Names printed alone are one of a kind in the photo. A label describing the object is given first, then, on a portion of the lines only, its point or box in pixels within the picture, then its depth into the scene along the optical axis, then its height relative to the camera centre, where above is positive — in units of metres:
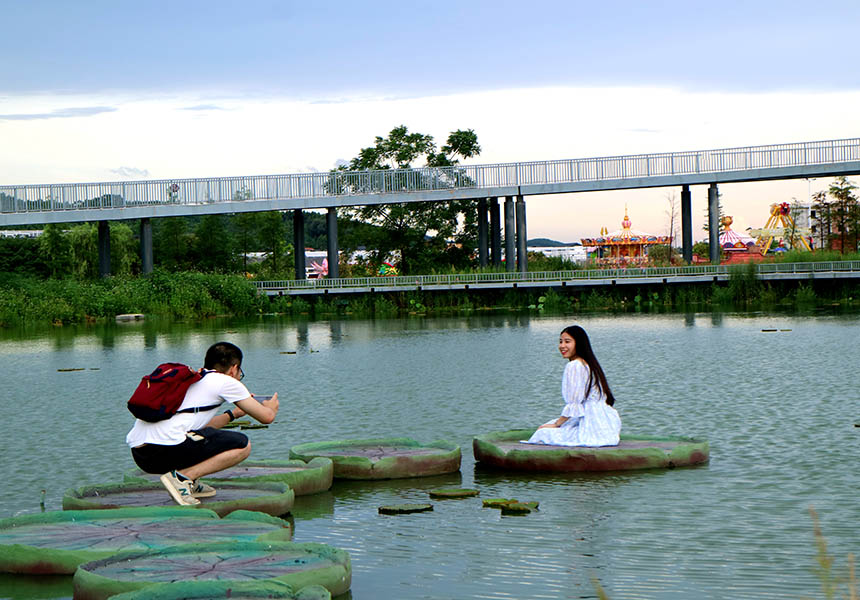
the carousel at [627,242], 83.56 +2.04
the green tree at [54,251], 59.03 +1.54
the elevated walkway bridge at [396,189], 46.81 +3.57
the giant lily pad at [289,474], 9.50 -1.60
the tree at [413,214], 55.22 +2.88
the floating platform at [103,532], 7.18 -1.61
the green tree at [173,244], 70.12 +2.12
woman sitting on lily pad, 10.28 -1.13
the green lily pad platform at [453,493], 9.41 -1.75
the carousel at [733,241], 80.88 +2.10
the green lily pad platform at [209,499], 8.60 -1.63
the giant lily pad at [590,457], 10.15 -1.60
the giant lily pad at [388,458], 10.22 -1.60
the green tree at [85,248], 59.53 +1.66
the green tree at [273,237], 71.50 +2.50
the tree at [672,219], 76.69 +3.28
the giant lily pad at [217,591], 5.75 -1.53
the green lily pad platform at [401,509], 8.96 -1.77
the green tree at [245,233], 73.00 +2.87
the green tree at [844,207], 62.88 +3.19
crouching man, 8.32 -1.11
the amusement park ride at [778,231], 71.38 +2.37
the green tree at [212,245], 71.00 +2.04
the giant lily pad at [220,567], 6.29 -1.58
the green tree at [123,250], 63.08 +1.69
